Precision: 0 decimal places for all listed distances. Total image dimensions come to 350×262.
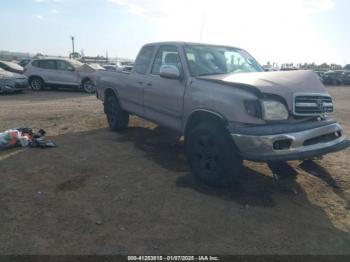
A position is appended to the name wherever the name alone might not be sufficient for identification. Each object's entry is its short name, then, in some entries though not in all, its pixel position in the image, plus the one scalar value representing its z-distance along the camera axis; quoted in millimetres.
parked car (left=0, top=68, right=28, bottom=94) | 16578
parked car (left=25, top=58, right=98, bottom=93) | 18141
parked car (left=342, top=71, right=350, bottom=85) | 37125
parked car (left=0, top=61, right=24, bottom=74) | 21312
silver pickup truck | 4223
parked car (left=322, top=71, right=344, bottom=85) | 36844
